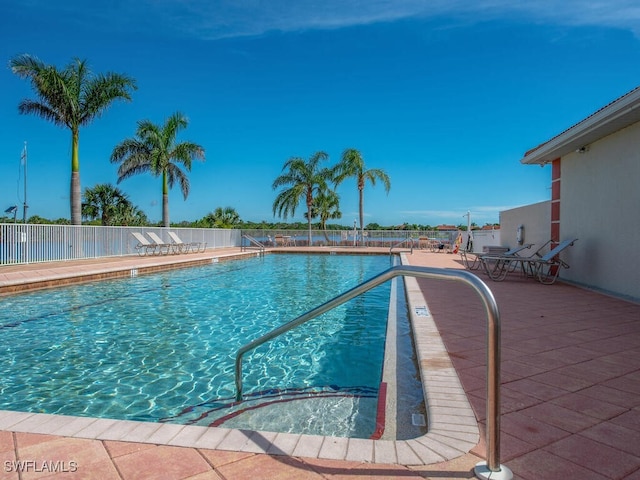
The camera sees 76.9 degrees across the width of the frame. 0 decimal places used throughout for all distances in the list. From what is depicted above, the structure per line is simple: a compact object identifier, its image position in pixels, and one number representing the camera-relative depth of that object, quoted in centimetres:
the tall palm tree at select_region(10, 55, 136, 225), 1497
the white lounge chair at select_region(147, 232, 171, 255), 1695
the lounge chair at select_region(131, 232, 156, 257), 1622
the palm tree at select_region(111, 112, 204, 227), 2064
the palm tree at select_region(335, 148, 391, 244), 2566
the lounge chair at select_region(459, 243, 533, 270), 945
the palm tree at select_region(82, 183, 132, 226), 2930
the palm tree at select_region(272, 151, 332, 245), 2622
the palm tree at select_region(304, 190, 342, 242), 3306
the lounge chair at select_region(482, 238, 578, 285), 802
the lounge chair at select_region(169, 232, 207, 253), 1812
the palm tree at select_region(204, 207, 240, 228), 3638
